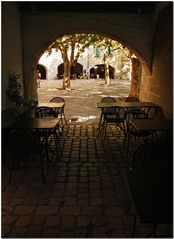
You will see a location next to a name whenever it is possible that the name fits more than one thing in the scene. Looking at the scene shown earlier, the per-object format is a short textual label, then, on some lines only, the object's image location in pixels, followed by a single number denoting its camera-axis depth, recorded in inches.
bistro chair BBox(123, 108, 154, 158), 242.1
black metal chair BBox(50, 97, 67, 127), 379.9
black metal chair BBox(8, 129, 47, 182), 186.2
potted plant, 293.9
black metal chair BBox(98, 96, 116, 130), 346.9
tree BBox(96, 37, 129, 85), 820.6
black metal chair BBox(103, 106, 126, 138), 283.8
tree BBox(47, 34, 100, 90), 722.2
